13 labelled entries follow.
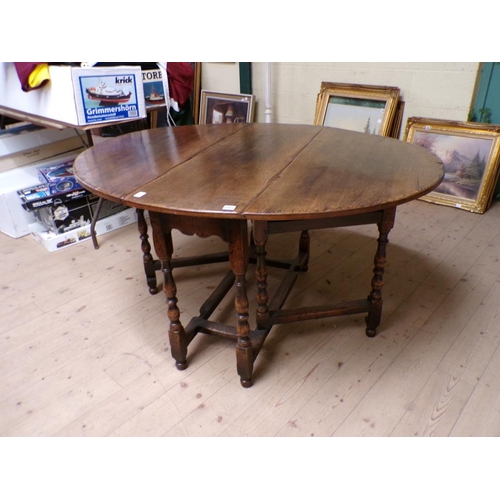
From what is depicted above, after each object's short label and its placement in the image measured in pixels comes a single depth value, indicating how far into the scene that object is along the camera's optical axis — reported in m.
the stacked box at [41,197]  2.47
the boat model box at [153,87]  2.78
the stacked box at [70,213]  2.58
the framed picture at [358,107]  3.03
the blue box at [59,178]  2.55
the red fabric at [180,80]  3.30
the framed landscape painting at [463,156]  2.74
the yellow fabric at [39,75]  2.33
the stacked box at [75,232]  2.59
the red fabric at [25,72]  2.33
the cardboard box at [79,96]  2.25
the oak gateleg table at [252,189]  1.23
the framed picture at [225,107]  3.71
